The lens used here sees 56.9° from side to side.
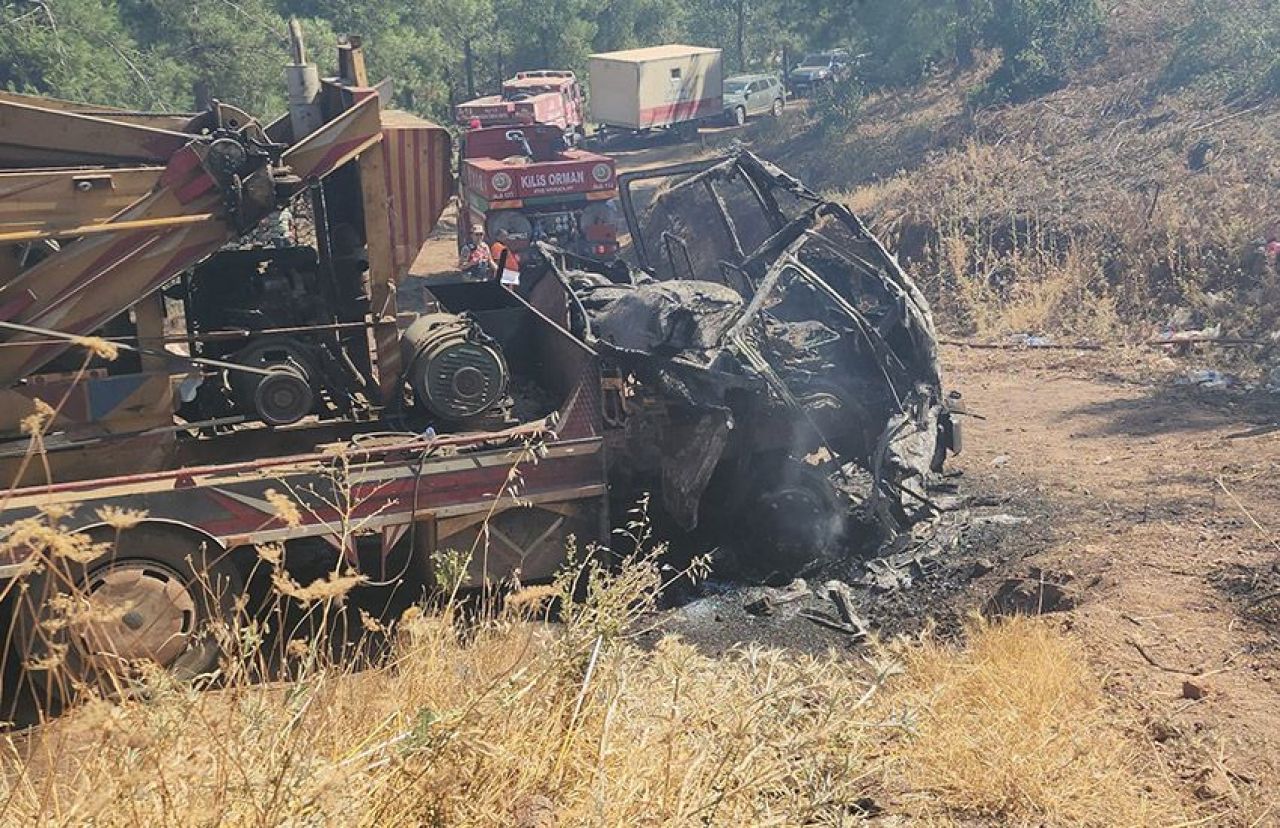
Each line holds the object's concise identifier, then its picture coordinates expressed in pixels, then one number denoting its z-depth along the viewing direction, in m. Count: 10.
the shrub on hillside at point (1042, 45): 22.72
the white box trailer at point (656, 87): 30.38
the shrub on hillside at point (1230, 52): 18.84
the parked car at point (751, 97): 33.03
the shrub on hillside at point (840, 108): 26.70
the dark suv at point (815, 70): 35.78
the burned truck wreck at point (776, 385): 7.46
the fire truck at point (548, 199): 17.39
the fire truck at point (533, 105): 21.31
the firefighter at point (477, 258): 16.33
